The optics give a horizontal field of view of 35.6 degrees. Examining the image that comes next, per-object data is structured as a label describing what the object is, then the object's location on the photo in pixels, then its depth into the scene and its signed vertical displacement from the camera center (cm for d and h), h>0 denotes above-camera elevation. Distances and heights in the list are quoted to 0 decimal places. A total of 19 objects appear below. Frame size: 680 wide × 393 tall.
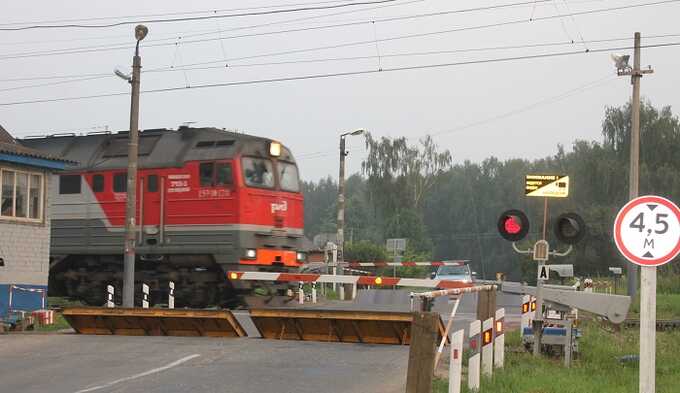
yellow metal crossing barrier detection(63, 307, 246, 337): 1823 -162
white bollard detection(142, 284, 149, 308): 2586 -157
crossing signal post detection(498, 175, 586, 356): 1495 +19
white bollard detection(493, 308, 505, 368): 1366 -137
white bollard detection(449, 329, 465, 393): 1000 -124
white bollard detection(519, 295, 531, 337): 1636 -109
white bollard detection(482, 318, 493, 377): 1242 -132
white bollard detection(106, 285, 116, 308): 2615 -164
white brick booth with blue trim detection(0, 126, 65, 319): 2292 +5
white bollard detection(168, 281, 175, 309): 2550 -159
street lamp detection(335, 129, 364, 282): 3878 +181
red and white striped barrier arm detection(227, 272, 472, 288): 1856 -84
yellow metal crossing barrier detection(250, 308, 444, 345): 1683 -148
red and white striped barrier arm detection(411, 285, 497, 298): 1218 -66
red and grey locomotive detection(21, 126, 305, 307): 2583 +46
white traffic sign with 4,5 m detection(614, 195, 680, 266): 809 +8
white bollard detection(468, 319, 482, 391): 1120 -128
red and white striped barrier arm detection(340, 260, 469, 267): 3111 -83
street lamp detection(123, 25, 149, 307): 2467 +45
